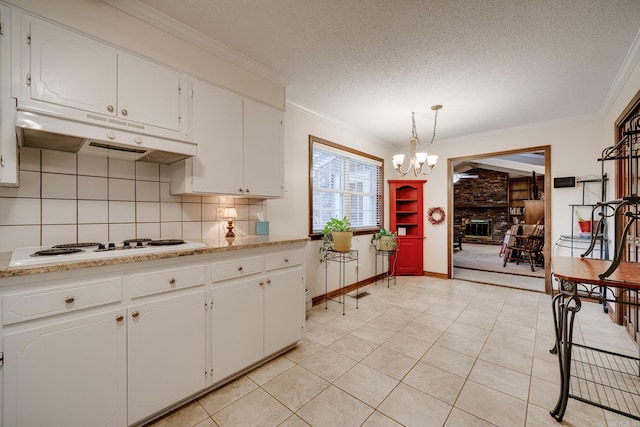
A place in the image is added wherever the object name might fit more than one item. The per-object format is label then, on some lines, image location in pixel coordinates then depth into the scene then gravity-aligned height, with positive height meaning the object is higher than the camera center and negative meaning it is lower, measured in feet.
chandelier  10.31 +2.29
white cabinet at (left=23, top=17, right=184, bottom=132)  4.44 +2.63
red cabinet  16.15 -1.40
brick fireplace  31.76 +0.86
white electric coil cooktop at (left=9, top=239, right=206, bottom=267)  3.96 -0.69
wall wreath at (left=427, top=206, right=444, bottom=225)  15.55 -0.08
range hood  4.20 +1.37
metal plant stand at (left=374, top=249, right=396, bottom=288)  14.64 -2.63
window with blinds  11.75 +1.43
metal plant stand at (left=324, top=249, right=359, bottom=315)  11.53 -3.00
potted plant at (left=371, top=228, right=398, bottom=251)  14.02 -1.48
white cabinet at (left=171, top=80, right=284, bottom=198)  6.44 +1.84
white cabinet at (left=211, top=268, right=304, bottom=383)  5.81 -2.66
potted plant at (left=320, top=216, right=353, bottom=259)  10.27 -0.87
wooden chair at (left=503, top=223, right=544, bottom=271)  18.93 -2.59
